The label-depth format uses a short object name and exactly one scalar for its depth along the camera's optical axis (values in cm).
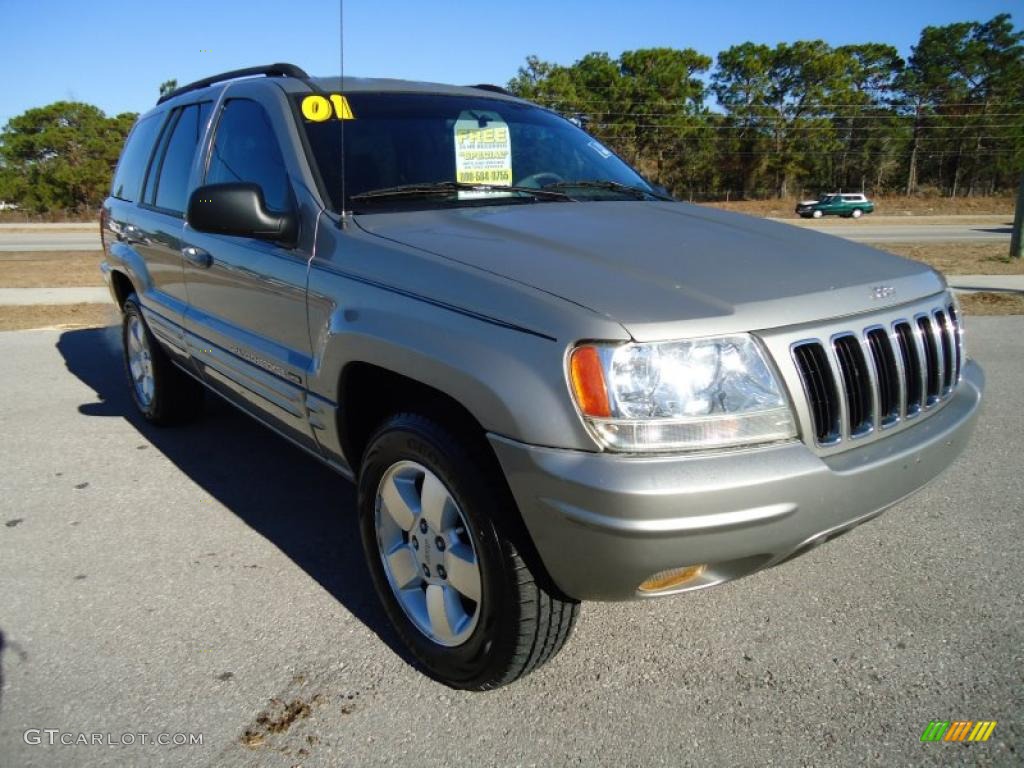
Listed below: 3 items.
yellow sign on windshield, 304
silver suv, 180
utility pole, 1252
